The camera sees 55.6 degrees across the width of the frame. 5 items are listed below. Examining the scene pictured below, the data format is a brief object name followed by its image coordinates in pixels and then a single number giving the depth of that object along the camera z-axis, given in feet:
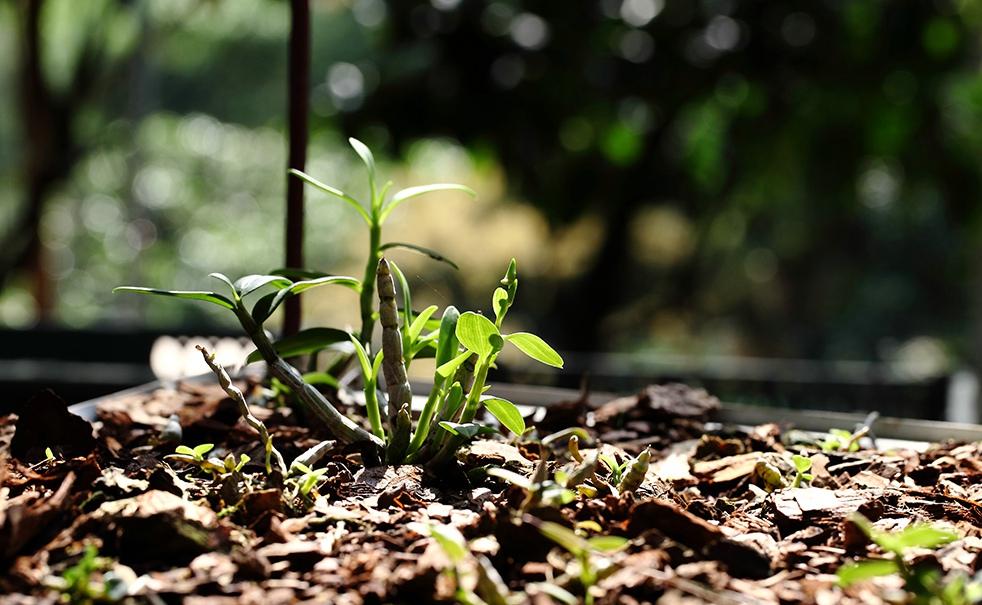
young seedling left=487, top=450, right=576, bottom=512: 2.27
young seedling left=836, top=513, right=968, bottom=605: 1.88
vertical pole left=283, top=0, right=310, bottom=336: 4.13
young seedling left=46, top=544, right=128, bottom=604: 1.92
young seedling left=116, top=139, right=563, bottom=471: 2.71
